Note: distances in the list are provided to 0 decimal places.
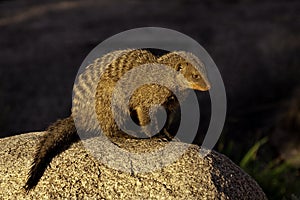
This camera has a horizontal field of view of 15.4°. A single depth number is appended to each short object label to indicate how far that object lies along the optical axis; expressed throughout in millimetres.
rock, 6977
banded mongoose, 7676
